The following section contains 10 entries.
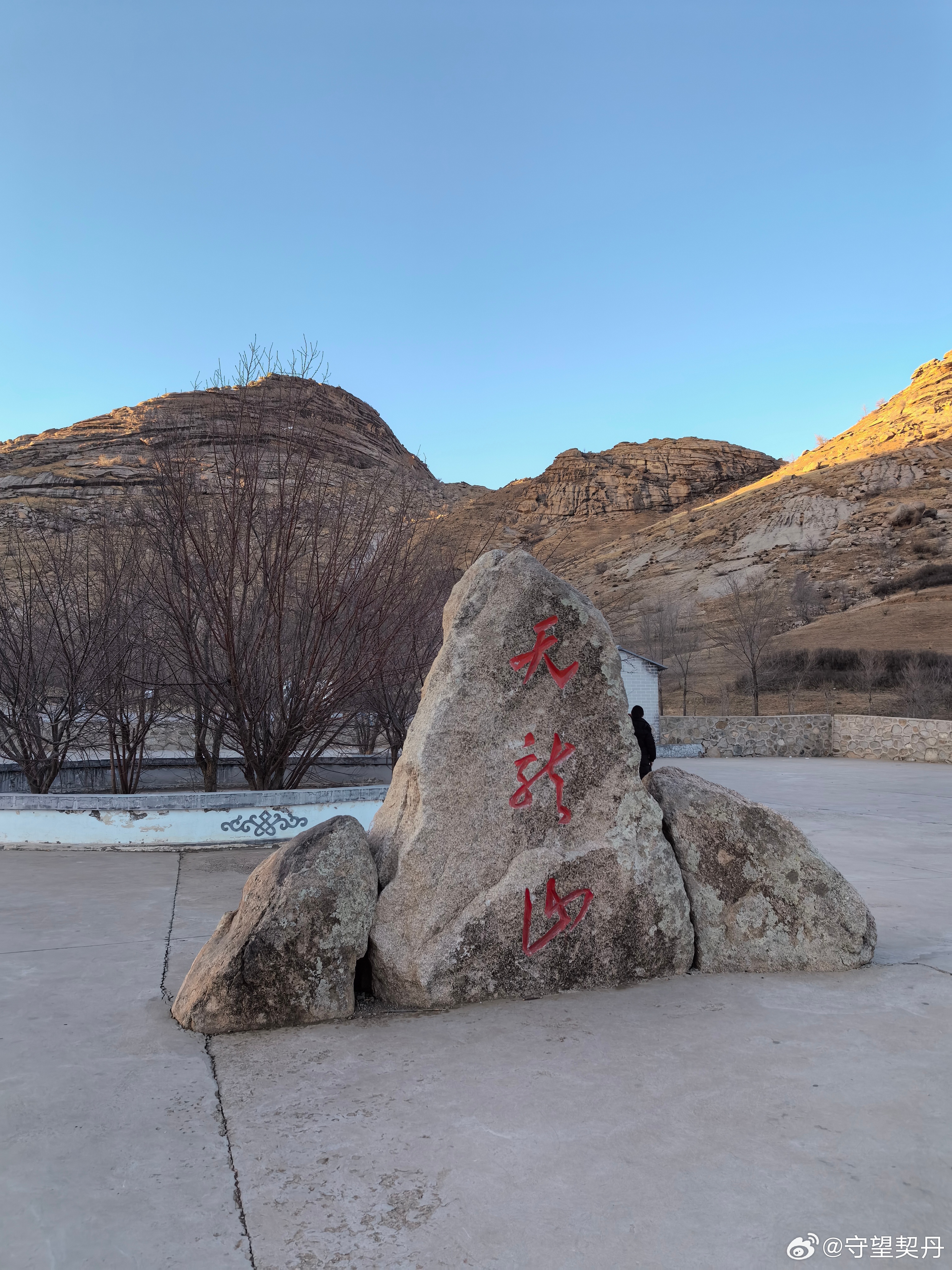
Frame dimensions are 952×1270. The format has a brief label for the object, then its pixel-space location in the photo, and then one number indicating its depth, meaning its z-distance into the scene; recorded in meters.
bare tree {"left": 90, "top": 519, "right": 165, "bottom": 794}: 10.82
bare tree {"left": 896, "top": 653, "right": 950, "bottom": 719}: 26.00
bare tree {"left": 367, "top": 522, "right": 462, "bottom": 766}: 11.05
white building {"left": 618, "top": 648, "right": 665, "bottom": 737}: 28.31
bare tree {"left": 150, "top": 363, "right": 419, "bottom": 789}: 9.23
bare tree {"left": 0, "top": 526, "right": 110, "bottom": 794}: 10.41
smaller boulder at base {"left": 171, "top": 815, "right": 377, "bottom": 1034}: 3.85
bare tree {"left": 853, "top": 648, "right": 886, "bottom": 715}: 30.89
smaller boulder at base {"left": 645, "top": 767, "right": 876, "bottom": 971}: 4.64
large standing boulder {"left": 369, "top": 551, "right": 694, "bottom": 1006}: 4.23
